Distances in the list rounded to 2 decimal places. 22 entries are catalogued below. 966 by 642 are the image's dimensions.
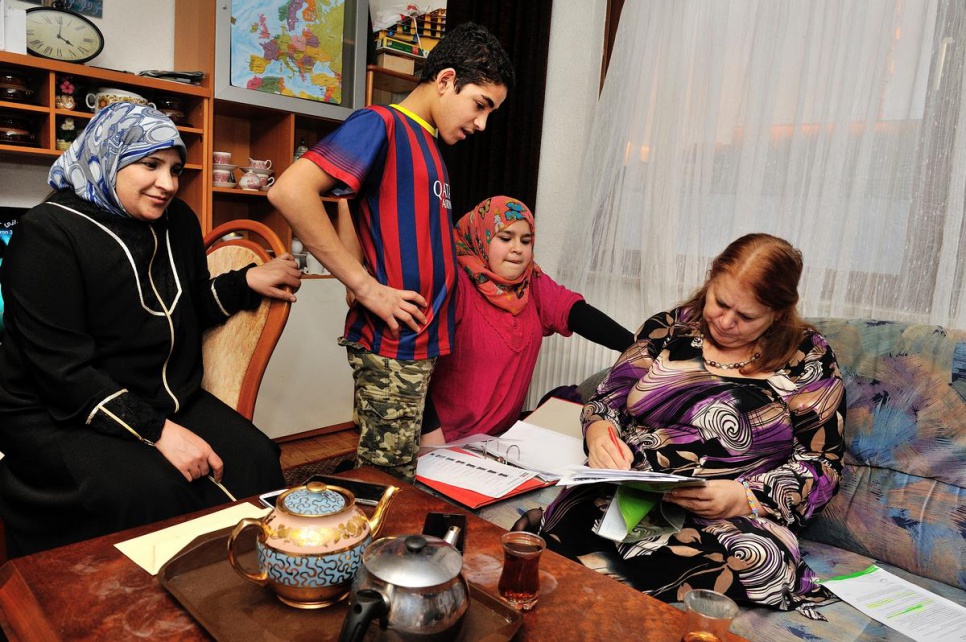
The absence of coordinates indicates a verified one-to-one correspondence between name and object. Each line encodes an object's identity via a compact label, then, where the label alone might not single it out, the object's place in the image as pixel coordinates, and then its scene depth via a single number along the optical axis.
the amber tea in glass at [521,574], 0.84
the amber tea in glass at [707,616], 0.77
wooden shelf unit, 2.20
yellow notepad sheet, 0.92
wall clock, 2.24
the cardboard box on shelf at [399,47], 3.07
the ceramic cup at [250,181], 2.80
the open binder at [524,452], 1.49
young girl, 1.97
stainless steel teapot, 0.68
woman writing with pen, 1.16
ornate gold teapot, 0.76
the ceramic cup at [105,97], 2.33
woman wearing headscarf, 1.30
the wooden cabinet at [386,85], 3.10
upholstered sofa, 1.31
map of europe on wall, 2.65
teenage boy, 1.32
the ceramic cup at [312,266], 3.10
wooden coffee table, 0.77
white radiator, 2.54
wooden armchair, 1.58
